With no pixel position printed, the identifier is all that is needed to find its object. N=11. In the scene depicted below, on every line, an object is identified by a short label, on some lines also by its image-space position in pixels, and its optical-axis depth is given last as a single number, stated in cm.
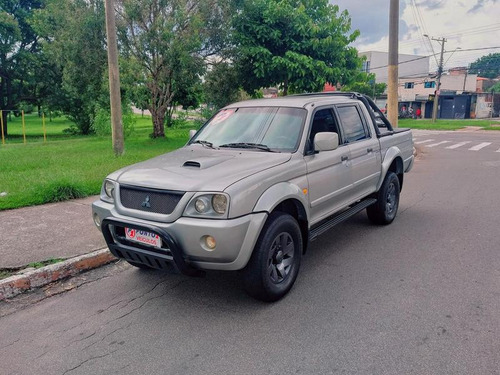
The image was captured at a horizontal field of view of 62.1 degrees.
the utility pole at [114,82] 1065
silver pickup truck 334
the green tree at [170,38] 1368
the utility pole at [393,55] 1323
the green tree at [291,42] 1538
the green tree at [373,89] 4945
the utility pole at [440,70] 4147
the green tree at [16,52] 2392
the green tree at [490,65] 10119
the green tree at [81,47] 1493
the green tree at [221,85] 1702
